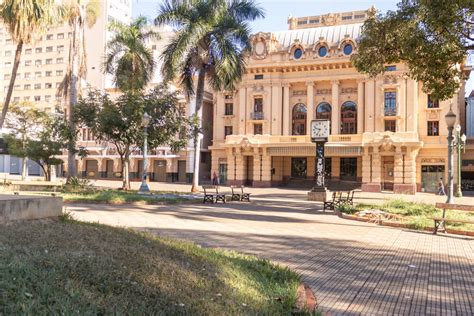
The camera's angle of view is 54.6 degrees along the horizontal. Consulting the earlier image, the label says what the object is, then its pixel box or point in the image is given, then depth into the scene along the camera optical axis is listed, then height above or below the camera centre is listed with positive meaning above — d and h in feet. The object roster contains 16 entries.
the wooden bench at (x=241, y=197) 80.10 -3.90
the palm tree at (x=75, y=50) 88.41 +25.10
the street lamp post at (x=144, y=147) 78.07 +4.55
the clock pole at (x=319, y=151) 85.40 +4.72
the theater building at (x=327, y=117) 144.87 +19.13
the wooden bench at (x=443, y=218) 41.19 -3.61
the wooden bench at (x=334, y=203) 63.46 -3.75
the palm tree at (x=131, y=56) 104.36 +27.47
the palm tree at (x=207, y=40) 91.61 +27.24
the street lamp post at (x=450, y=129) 61.16 +6.56
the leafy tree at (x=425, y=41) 48.30 +16.21
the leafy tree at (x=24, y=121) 127.85 +14.60
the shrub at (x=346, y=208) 57.08 -4.09
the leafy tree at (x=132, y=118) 83.71 +10.22
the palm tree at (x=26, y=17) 75.61 +25.89
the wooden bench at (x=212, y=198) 73.12 -3.84
